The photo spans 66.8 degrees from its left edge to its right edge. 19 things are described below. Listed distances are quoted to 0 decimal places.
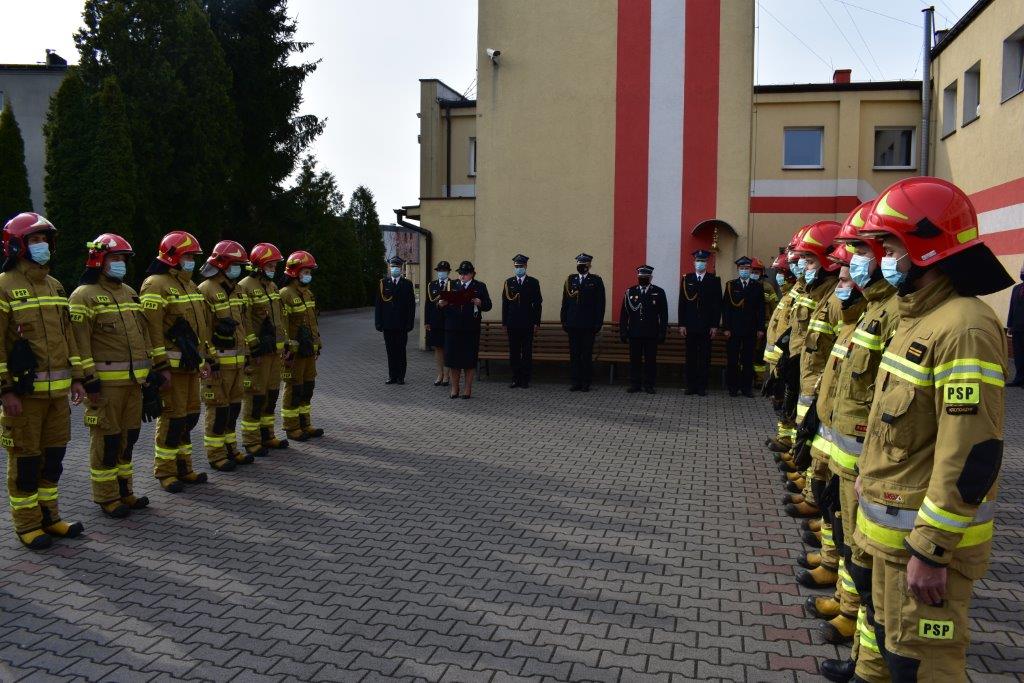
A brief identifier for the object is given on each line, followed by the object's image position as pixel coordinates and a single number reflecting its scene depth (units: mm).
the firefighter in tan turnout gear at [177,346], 7160
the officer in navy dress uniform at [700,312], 13406
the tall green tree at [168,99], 22719
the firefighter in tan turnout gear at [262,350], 8641
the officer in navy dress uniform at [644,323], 13492
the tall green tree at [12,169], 22547
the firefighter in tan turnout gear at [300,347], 9531
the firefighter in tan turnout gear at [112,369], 6359
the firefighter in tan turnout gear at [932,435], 2703
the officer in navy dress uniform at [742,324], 13219
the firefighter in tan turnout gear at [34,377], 5543
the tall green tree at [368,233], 50594
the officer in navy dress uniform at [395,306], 13852
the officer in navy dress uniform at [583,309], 13555
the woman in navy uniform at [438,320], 13758
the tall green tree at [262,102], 28047
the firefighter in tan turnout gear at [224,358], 7969
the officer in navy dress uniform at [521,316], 13898
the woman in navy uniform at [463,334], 12766
